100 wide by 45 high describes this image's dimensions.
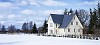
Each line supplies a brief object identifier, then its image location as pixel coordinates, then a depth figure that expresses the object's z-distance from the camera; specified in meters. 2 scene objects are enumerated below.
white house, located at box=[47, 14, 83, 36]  64.56
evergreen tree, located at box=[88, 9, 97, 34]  67.07
